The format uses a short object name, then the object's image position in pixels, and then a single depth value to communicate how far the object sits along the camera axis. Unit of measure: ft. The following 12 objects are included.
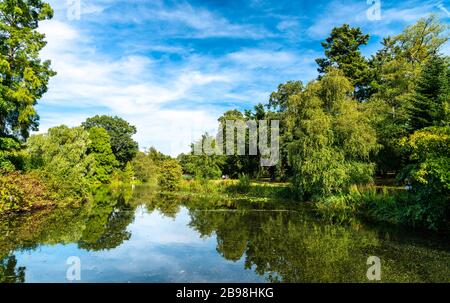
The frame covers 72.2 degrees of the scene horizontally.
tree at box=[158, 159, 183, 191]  108.06
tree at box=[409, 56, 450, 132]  47.80
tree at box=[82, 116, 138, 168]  176.45
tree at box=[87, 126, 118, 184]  144.77
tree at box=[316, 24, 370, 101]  121.60
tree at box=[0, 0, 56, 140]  52.06
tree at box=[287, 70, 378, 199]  62.59
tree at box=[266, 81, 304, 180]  105.12
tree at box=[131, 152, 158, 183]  176.35
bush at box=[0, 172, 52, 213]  43.62
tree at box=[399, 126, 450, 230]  34.47
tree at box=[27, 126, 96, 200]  60.18
